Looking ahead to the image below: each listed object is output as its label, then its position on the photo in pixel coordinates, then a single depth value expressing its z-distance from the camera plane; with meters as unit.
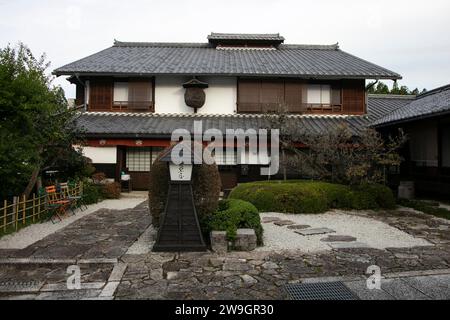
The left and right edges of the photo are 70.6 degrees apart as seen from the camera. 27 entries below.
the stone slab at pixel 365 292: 4.11
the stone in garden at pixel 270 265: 5.20
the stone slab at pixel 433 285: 4.17
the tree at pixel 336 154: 11.37
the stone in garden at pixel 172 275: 4.72
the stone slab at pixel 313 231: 7.55
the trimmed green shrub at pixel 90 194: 11.94
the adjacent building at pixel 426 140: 12.47
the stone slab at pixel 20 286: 4.37
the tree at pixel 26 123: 8.25
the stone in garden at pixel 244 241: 6.09
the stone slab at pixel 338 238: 7.00
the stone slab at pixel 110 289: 4.19
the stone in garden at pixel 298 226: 8.12
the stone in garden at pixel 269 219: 9.02
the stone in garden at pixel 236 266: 5.09
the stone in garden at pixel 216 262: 5.31
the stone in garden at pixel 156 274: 4.72
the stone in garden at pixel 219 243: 5.95
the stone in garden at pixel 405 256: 5.75
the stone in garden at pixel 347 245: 6.43
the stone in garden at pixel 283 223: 8.56
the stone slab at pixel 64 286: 4.40
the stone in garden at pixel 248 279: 4.59
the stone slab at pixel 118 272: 4.74
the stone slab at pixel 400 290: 4.11
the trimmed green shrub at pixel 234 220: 6.34
